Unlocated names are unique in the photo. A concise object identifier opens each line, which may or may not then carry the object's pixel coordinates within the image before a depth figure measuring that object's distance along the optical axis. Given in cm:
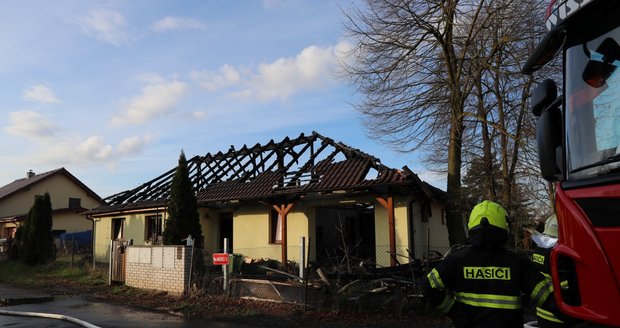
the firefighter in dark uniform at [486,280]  326
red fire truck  253
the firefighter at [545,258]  325
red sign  1254
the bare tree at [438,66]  1477
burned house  1634
